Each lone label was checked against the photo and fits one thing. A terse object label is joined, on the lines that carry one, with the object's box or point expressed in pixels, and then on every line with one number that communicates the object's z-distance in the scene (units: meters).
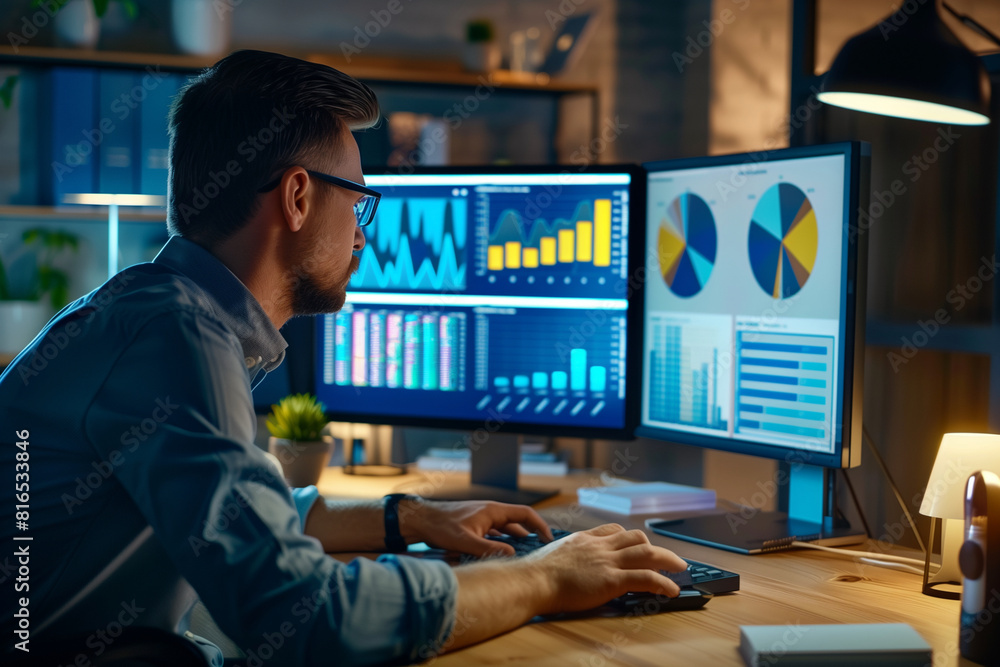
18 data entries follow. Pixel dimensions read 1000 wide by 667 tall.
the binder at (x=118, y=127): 2.40
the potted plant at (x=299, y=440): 1.54
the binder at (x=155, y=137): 2.42
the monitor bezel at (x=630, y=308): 1.46
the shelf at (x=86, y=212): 2.40
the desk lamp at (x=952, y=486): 1.04
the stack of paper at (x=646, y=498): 1.46
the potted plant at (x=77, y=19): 2.45
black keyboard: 1.02
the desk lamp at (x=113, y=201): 2.42
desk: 0.85
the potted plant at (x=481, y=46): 2.70
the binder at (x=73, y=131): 2.38
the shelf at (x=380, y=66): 2.43
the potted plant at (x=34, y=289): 2.46
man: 0.74
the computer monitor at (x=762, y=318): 1.21
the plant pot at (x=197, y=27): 2.52
